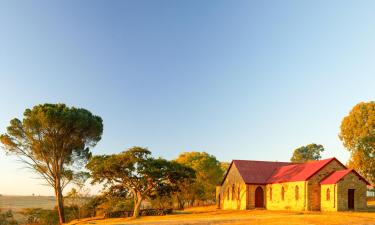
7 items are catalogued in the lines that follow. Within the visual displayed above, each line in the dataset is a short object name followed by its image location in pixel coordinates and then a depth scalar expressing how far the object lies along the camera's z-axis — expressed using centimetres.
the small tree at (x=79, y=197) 5409
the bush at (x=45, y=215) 5453
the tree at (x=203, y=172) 7588
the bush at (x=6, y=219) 5525
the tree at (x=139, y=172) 4600
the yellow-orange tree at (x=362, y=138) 6112
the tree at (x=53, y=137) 5047
